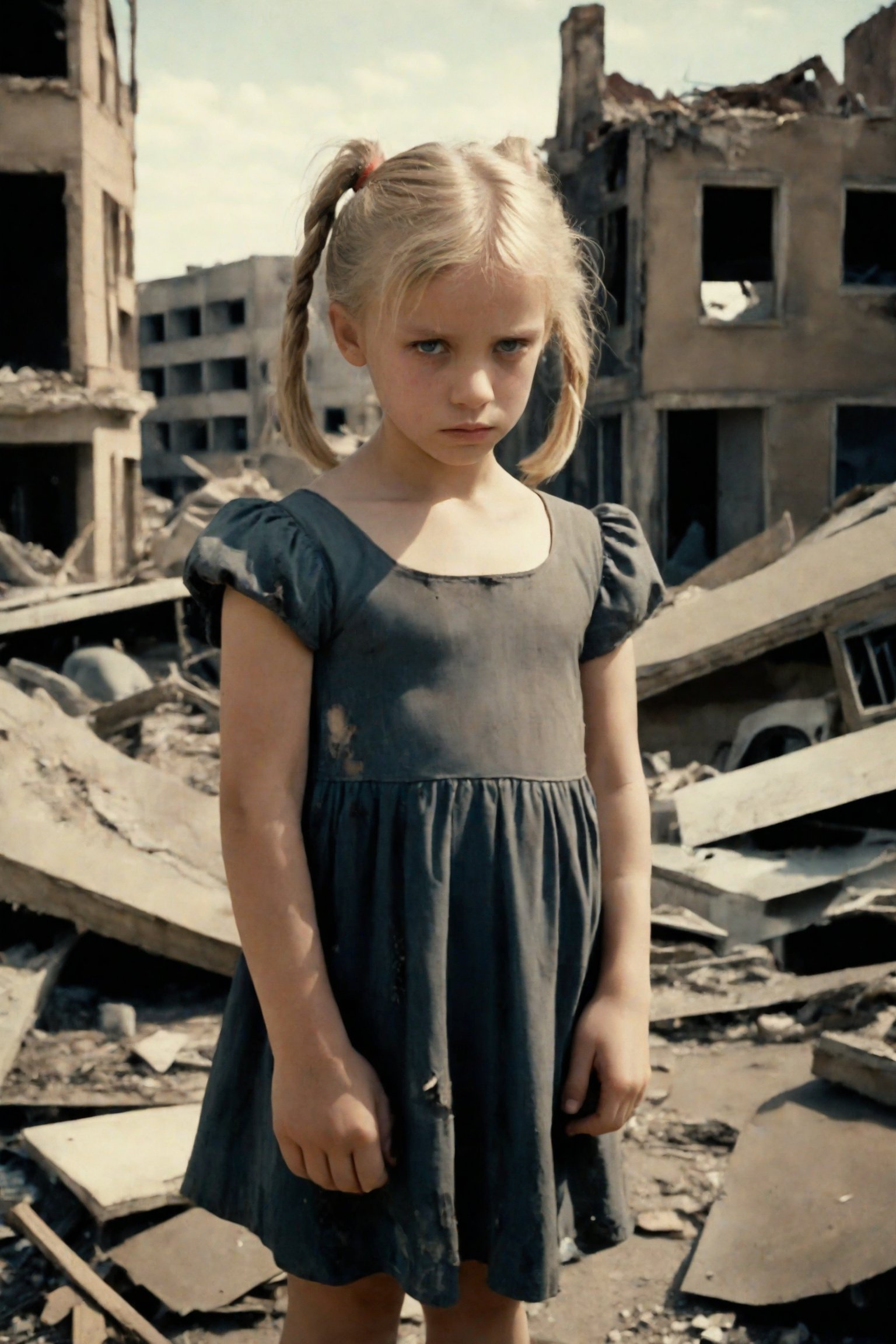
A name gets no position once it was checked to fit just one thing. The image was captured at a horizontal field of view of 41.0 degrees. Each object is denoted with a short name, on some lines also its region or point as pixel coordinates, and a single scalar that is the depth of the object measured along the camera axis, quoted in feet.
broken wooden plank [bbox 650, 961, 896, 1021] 14.24
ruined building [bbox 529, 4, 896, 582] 50.78
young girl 5.00
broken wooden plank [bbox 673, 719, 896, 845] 18.33
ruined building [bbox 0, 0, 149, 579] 49.85
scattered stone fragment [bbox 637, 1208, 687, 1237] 10.34
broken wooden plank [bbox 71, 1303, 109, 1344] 8.56
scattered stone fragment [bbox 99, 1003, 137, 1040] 13.51
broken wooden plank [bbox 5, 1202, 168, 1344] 8.70
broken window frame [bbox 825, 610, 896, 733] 22.09
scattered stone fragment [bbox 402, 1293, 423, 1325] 9.27
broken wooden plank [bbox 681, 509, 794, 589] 36.60
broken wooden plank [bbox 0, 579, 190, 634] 30.45
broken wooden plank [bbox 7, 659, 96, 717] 27.40
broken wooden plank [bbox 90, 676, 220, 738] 25.90
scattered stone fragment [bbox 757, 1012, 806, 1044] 13.91
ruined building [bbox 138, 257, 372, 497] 121.29
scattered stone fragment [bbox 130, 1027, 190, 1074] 12.83
